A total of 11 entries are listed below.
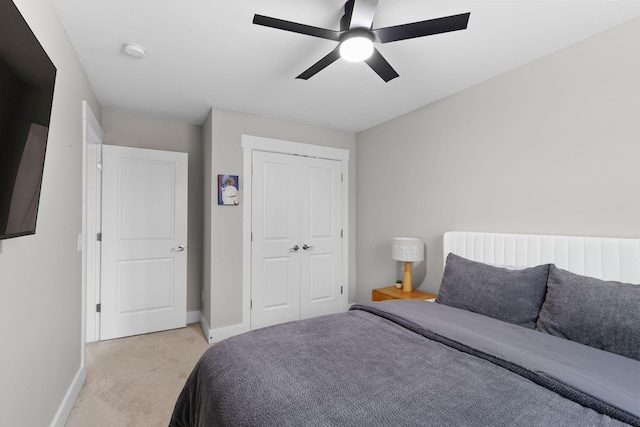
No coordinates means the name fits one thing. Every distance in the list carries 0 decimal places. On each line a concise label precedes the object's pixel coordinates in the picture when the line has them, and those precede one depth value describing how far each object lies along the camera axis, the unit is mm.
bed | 1053
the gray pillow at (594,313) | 1488
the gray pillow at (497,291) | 1918
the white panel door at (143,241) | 3336
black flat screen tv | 1015
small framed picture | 3318
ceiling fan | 1556
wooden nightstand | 2941
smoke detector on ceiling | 2133
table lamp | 3049
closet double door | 3576
